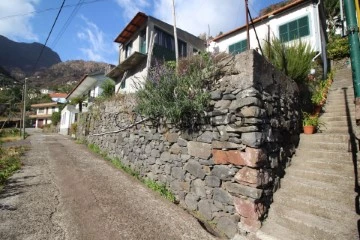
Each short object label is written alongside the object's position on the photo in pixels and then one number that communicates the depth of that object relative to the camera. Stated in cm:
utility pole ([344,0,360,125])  208
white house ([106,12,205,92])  1656
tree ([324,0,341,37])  1781
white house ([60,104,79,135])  2731
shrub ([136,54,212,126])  483
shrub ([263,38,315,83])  612
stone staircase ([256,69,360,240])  333
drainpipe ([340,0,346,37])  282
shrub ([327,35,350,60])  1394
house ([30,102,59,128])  5456
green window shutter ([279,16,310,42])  1169
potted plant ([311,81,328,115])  701
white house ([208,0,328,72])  1140
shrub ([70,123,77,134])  1950
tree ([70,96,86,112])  2315
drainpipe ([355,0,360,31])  234
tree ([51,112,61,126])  3950
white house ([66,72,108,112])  2449
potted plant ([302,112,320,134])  564
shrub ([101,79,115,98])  1482
